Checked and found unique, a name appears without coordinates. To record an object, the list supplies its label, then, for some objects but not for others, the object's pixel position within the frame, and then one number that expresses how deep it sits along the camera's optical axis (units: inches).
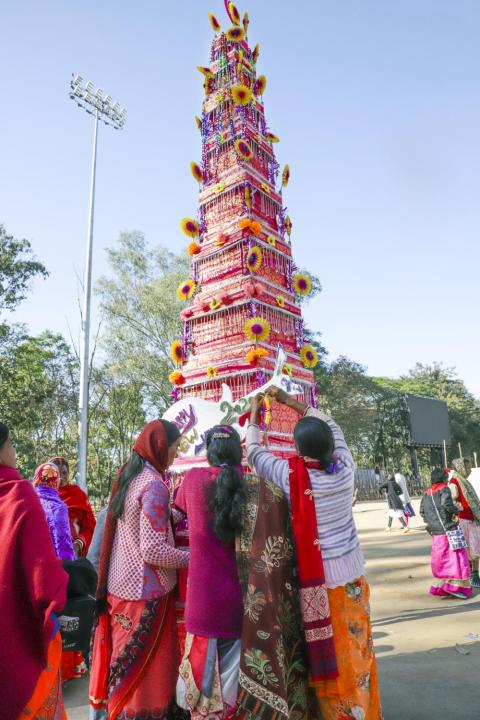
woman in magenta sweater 79.7
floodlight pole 579.5
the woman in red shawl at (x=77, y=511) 164.1
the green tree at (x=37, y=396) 730.2
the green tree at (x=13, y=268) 678.5
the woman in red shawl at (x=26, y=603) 63.8
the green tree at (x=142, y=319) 911.7
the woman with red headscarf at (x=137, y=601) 87.4
